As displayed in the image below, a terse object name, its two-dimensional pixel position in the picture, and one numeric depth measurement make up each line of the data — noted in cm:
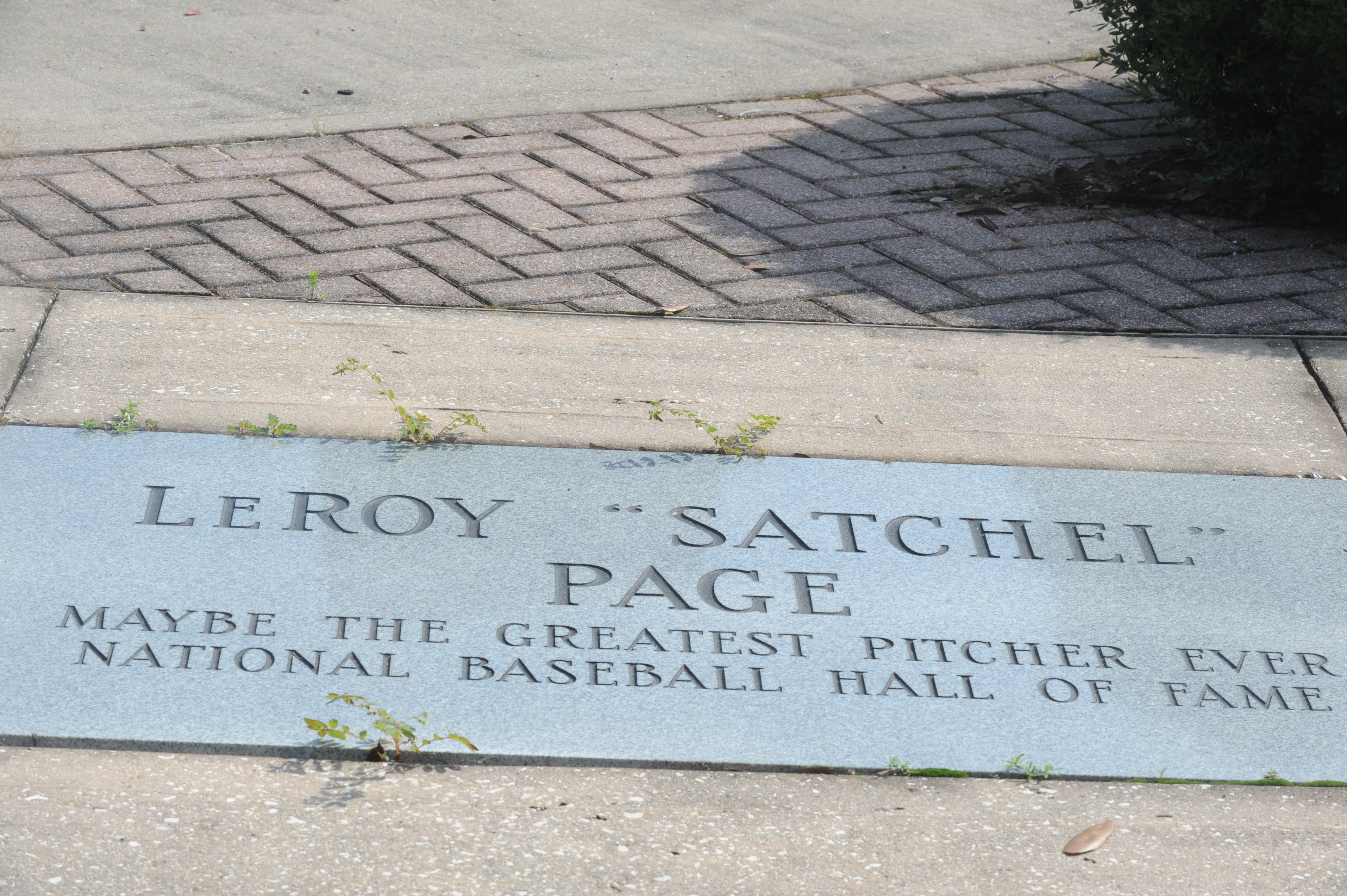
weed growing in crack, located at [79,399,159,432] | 294
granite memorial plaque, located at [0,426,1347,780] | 223
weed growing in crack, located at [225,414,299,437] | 296
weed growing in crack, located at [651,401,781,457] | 301
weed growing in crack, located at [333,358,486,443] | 297
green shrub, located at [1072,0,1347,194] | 388
